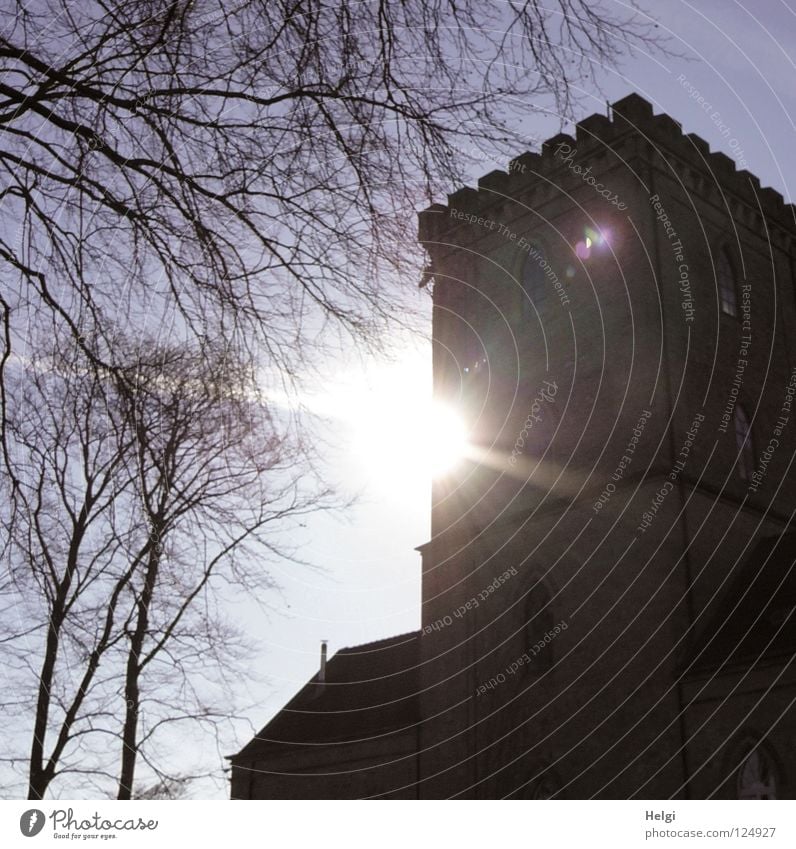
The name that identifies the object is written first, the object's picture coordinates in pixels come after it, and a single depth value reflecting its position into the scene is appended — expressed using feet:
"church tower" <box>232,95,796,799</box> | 67.72
